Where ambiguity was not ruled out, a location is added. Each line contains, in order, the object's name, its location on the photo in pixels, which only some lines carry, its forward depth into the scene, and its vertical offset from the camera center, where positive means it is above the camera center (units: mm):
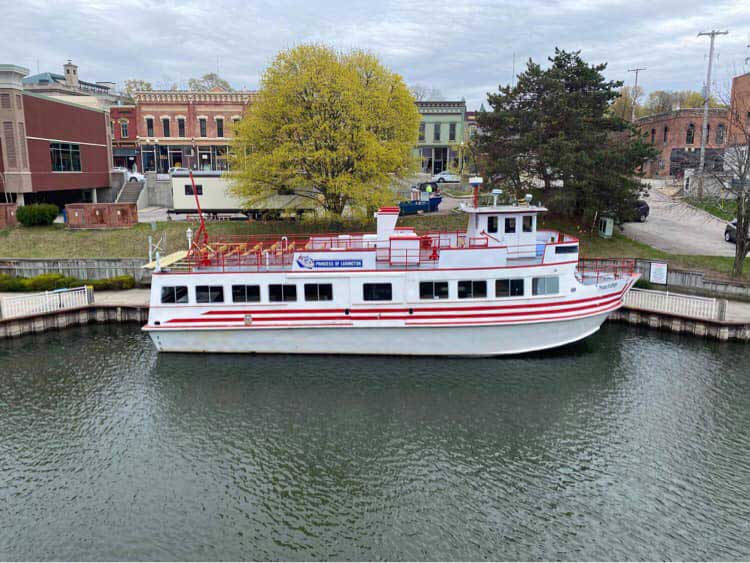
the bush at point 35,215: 40469 -2301
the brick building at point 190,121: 64625 +7549
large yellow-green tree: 35594 +3514
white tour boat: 22234 -4722
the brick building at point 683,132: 66812 +6956
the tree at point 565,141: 34375 +3096
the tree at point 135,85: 116875 +21699
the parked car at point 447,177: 64375 +1156
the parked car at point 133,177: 55156 +751
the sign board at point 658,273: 28391 -4360
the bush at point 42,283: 29250 -5285
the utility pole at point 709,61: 46712 +11123
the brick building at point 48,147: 40344 +3031
